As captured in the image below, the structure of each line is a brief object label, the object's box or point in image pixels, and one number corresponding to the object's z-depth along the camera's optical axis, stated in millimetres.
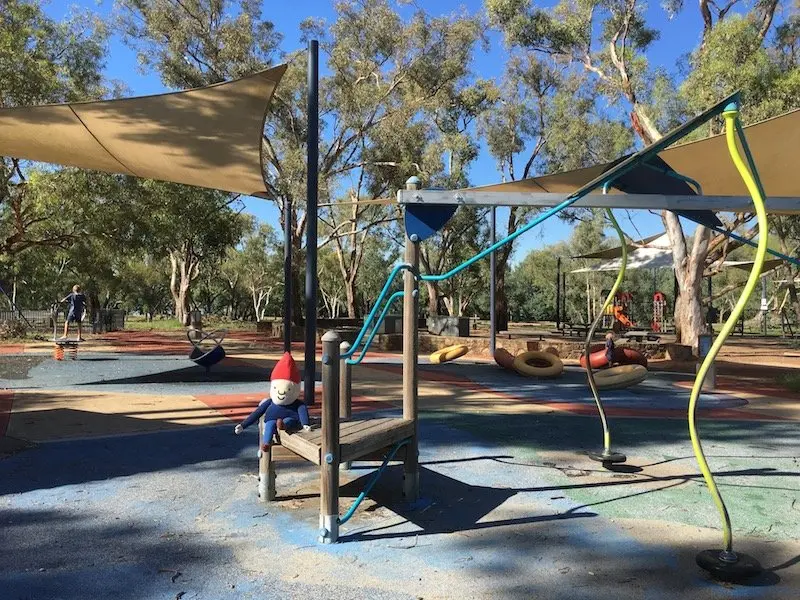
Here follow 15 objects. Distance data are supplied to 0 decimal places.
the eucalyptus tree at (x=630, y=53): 14625
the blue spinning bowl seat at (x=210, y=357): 10226
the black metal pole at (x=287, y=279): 6934
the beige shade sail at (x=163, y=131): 5621
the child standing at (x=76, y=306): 13875
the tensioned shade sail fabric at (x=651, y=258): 18656
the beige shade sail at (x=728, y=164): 5164
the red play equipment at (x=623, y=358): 11227
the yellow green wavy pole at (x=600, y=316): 4715
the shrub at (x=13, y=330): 18141
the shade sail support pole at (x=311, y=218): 5707
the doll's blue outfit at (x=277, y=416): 3752
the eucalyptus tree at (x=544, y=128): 20766
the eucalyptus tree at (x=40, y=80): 12188
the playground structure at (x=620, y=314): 20430
